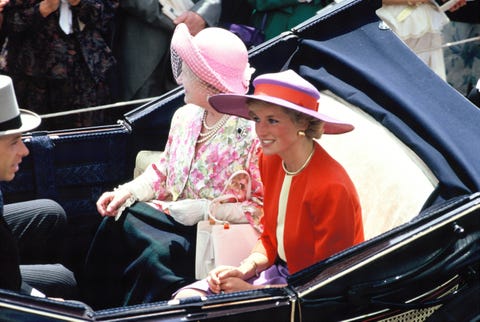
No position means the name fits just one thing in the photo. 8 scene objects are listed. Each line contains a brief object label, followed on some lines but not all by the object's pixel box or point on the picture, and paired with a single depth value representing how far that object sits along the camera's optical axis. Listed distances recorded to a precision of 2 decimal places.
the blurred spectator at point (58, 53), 9.08
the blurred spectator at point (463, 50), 11.84
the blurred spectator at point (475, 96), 9.48
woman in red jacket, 5.93
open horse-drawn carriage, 5.43
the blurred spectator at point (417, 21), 10.30
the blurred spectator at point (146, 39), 9.97
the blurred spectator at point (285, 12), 10.40
